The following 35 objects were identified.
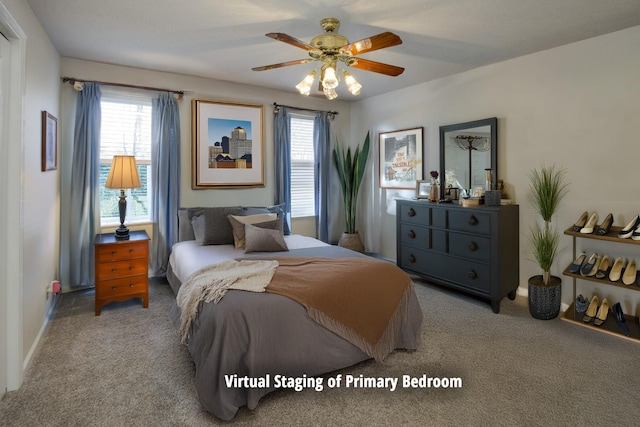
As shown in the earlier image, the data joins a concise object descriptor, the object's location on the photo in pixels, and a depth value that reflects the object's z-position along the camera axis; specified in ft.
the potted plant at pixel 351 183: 16.89
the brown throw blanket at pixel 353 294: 7.33
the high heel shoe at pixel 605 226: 9.37
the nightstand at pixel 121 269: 10.68
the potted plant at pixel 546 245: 10.30
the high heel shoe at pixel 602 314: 9.51
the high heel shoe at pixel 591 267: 9.59
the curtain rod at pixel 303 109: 15.92
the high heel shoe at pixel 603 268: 9.44
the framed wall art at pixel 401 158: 15.33
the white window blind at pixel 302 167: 16.99
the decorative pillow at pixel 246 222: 11.85
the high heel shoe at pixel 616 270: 9.14
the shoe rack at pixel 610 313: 8.82
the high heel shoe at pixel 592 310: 9.70
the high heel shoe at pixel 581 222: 9.93
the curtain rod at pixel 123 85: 11.93
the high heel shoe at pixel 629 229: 8.85
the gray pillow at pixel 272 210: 13.67
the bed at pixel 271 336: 6.26
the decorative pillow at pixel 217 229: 12.08
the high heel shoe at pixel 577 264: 9.87
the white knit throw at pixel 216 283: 7.15
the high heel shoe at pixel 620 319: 9.02
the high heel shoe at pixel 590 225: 9.63
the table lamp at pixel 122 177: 11.33
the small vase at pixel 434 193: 13.14
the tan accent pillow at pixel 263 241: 10.78
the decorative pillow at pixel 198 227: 12.37
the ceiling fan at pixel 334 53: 7.41
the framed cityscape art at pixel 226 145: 14.26
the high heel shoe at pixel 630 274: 8.87
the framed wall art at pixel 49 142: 9.30
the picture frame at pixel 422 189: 14.32
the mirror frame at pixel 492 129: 12.32
